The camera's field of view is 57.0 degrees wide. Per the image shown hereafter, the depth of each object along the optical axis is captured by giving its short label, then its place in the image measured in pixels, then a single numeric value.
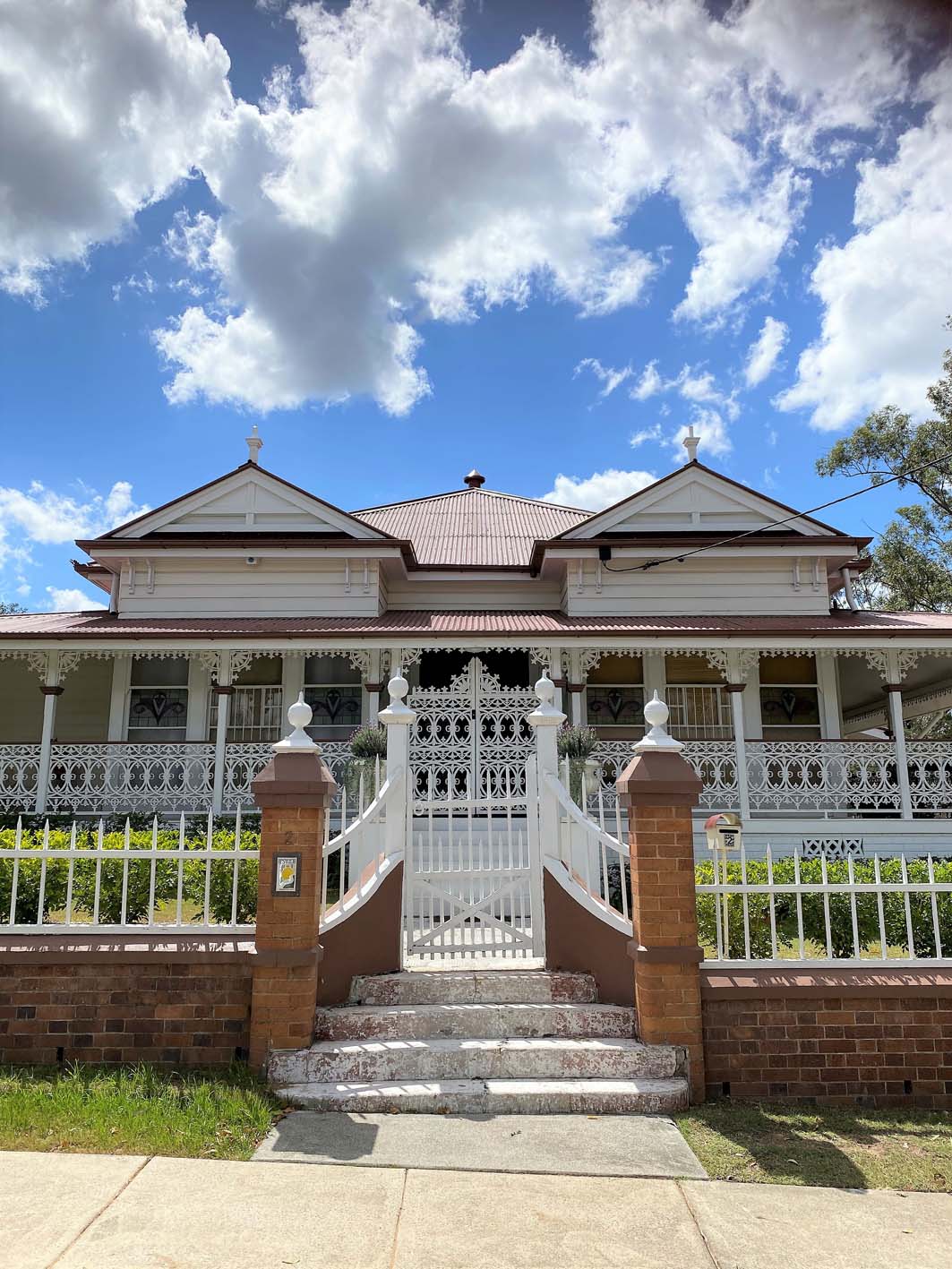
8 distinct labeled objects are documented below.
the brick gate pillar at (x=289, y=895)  5.17
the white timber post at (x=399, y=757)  6.76
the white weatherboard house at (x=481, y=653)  13.38
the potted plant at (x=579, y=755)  10.02
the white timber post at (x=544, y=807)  6.67
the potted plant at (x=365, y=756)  10.34
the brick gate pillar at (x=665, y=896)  5.12
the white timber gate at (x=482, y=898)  6.55
